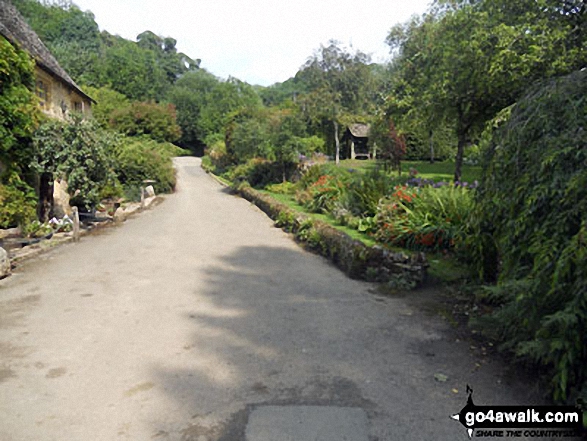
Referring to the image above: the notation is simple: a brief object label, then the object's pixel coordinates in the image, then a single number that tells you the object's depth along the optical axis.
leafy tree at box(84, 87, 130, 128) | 46.09
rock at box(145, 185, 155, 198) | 24.20
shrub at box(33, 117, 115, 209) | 13.09
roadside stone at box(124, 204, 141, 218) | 17.66
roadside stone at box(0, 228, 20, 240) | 11.50
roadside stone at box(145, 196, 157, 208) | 20.88
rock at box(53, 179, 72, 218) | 17.07
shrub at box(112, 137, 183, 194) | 25.60
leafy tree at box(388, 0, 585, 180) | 10.82
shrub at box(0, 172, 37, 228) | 11.69
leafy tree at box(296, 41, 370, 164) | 34.50
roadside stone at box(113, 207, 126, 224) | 16.12
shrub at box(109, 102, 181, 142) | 45.44
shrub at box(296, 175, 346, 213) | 14.26
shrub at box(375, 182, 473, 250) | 8.97
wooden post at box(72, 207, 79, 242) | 11.97
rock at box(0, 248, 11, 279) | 7.95
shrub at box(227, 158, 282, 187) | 26.10
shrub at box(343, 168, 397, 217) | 11.66
